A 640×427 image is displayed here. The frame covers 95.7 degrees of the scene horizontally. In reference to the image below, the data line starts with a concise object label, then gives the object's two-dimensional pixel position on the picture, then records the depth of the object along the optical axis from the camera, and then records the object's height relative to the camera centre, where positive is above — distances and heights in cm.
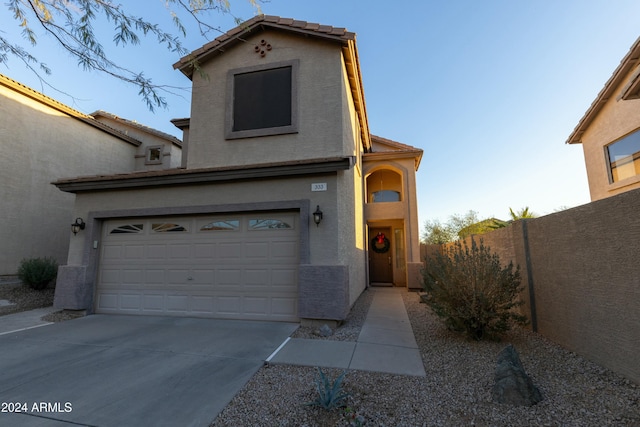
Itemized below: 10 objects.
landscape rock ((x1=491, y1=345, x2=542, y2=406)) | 284 -134
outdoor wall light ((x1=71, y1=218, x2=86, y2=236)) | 740 +75
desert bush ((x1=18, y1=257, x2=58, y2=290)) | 902 -56
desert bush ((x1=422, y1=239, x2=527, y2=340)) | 473 -71
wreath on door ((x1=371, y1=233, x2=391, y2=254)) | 1460 +47
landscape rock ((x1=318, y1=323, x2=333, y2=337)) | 543 -146
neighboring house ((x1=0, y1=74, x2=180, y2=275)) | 970 +340
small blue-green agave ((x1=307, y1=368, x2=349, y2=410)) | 279 -140
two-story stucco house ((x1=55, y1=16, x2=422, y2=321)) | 630 +118
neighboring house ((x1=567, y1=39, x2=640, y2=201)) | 886 +390
